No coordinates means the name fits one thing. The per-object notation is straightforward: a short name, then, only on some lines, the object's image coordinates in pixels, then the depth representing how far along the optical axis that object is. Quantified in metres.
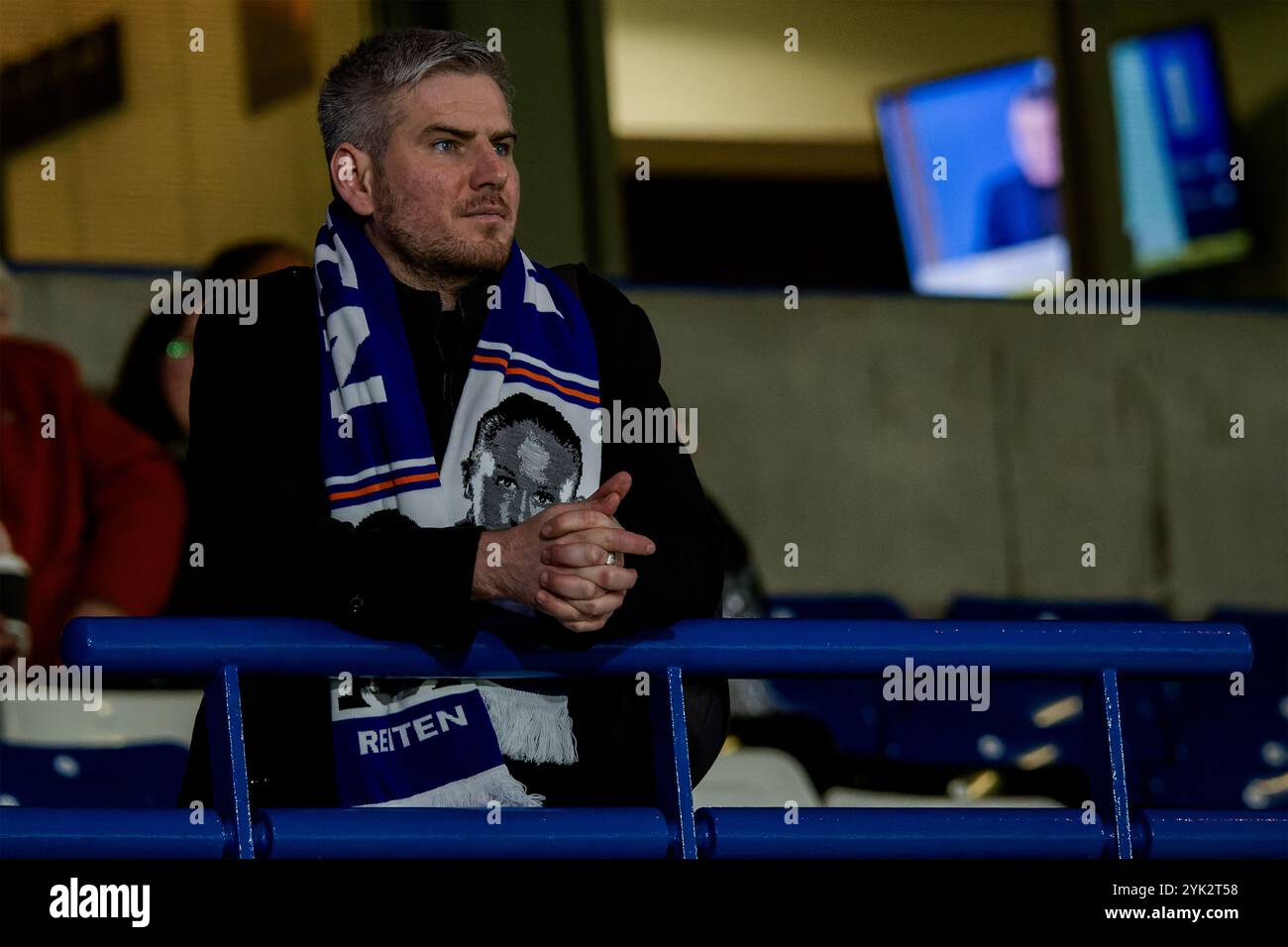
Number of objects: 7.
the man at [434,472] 4.37
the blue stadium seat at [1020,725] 11.84
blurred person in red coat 8.92
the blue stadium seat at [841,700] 11.78
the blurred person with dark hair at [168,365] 8.71
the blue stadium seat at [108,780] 8.28
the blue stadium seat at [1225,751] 12.37
